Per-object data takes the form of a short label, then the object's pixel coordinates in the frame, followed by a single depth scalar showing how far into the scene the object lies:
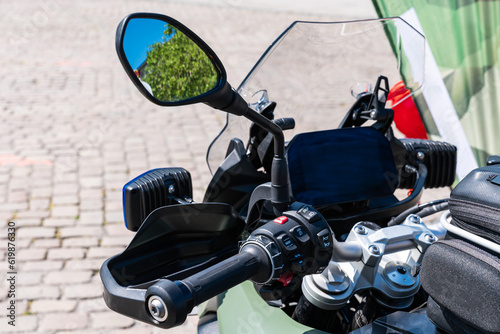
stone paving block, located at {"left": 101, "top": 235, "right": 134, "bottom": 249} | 4.20
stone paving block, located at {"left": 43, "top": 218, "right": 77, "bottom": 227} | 4.43
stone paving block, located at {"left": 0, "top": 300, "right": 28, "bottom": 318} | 3.41
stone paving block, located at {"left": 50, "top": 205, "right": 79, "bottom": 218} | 4.56
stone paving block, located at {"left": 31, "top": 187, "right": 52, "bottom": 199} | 4.86
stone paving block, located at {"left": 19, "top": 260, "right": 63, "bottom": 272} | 3.86
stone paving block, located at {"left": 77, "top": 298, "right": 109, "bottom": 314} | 3.47
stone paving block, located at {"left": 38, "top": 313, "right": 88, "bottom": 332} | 3.30
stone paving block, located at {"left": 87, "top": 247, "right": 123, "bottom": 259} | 4.05
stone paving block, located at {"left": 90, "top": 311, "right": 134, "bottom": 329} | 3.35
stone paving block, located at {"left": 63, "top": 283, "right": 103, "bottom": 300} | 3.59
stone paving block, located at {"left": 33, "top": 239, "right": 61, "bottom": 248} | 4.14
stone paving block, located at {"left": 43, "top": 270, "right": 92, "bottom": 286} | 3.74
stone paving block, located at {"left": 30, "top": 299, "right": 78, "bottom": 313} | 3.45
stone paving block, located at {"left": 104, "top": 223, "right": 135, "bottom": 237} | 4.34
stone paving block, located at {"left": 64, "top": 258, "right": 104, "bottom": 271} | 3.89
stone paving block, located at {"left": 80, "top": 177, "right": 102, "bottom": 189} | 5.11
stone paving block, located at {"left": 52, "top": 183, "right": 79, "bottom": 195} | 4.95
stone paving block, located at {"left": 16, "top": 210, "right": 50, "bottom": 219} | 4.52
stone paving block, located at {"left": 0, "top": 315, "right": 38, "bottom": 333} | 3.25
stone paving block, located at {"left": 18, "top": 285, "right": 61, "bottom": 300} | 3.57
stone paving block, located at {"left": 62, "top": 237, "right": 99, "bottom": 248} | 4.16
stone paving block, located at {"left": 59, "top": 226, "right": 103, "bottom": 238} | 4.31
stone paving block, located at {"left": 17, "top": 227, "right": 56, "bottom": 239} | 4.25
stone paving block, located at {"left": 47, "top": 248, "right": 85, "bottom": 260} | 4.00
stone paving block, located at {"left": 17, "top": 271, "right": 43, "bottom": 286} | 3.71
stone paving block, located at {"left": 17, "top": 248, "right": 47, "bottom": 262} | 3.96
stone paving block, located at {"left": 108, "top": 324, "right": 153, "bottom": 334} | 3.30
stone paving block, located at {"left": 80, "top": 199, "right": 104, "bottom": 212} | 4.70
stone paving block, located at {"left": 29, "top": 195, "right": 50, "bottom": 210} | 4.66
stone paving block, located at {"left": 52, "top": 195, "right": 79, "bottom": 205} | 4.77
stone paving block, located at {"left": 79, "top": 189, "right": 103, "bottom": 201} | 4.89
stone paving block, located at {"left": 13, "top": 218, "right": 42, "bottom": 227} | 4.40
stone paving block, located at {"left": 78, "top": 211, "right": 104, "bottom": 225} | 4.48
